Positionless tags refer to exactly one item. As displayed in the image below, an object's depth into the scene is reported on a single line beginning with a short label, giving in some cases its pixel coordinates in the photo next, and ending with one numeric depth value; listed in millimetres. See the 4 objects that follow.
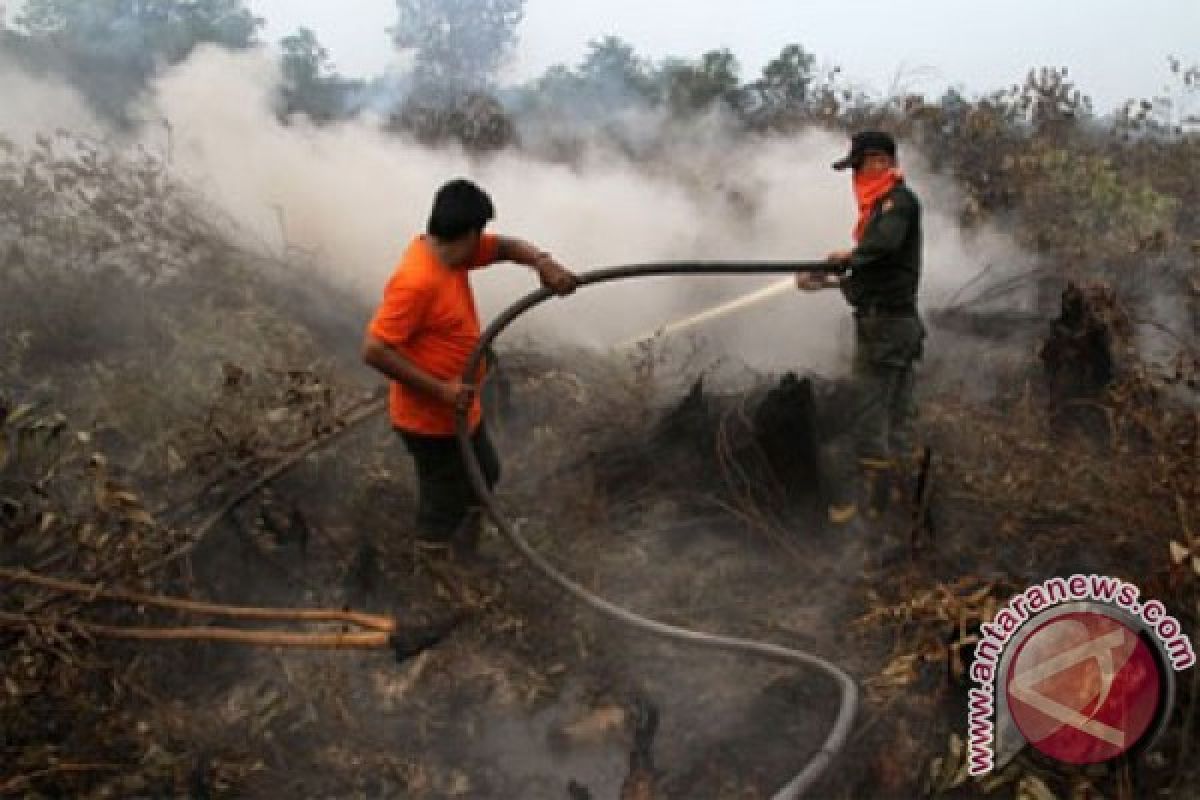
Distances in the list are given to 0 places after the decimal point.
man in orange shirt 3420
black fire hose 2812
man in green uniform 4336
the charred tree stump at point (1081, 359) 4801
